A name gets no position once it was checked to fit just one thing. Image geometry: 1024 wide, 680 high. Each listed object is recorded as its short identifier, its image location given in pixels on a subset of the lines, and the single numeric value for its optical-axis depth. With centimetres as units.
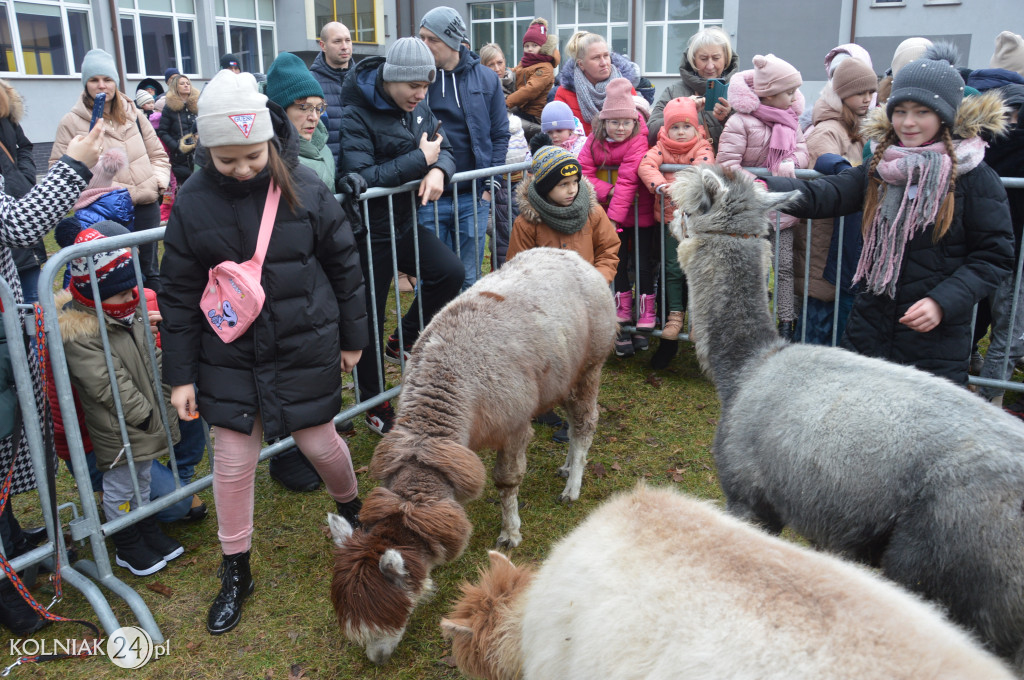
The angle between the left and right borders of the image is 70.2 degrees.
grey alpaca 197
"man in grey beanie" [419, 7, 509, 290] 567
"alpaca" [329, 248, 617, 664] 289
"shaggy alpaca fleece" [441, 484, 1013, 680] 125
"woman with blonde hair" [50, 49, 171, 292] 702
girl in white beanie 312
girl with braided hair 315
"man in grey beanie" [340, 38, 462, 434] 458
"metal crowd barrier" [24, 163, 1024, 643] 316
